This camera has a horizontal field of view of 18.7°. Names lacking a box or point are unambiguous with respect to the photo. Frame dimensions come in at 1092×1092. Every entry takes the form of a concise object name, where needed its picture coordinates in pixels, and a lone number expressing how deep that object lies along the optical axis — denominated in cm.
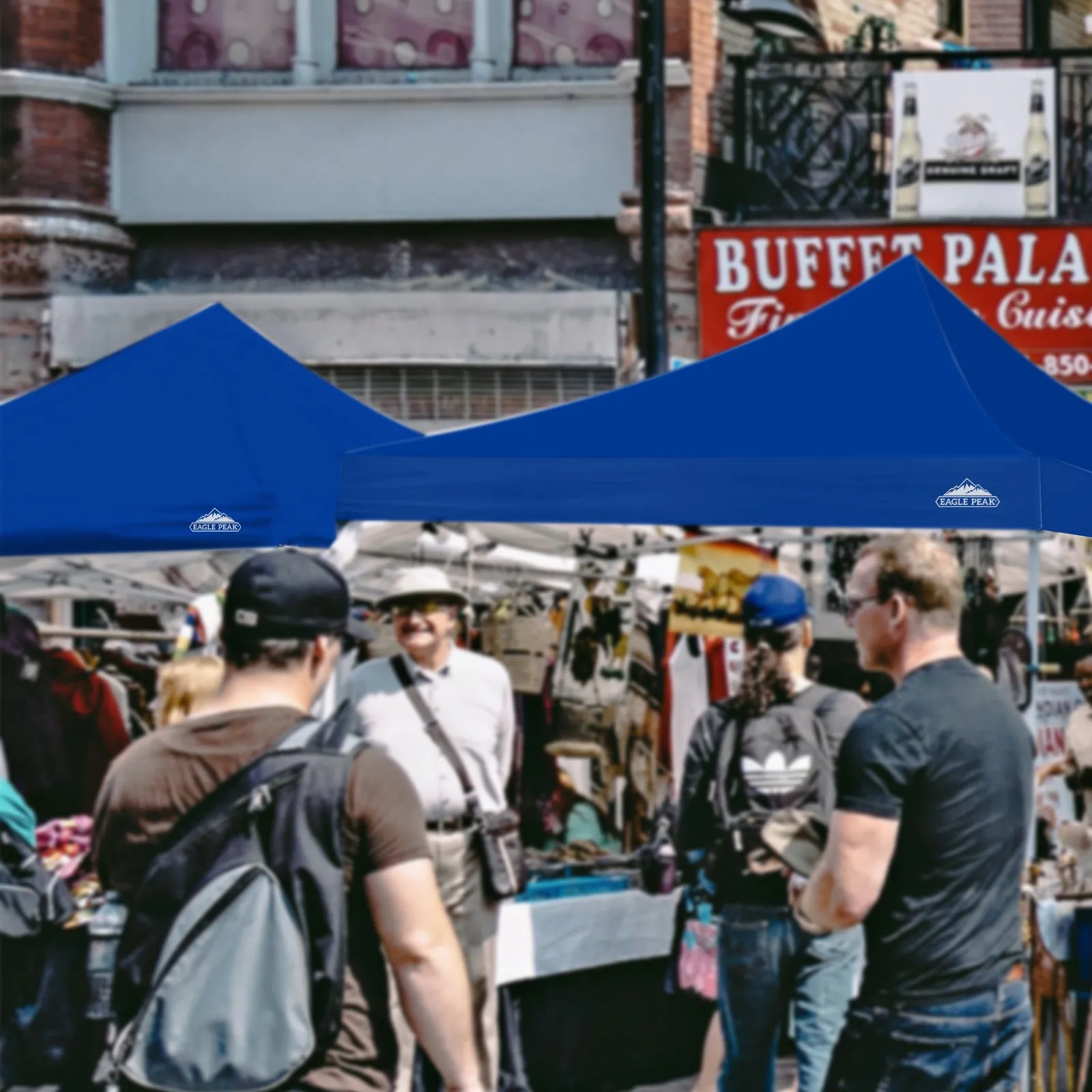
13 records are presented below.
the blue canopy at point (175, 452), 806
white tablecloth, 1250
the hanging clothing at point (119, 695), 1427
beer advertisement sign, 2164
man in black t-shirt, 811
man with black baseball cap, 651
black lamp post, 1636
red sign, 2157
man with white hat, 1206
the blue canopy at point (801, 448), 716
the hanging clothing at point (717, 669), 1447
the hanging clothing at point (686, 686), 1415
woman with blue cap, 1129
